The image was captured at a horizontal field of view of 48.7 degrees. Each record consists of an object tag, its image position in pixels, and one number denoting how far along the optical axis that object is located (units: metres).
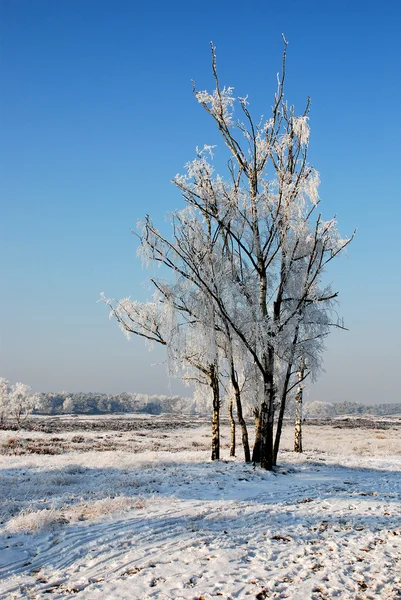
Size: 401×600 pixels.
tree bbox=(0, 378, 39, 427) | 57.38
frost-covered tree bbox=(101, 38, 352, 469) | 17.14
